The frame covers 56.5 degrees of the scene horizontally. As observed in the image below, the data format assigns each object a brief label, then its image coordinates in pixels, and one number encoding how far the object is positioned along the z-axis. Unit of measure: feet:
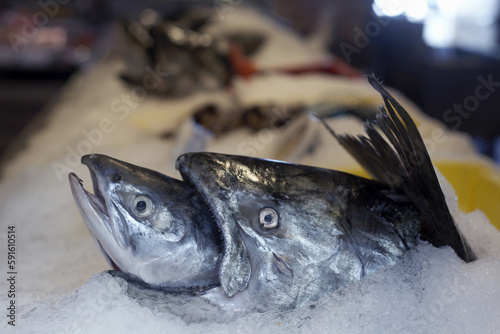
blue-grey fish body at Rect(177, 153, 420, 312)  2.45
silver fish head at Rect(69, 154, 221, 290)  2.43
